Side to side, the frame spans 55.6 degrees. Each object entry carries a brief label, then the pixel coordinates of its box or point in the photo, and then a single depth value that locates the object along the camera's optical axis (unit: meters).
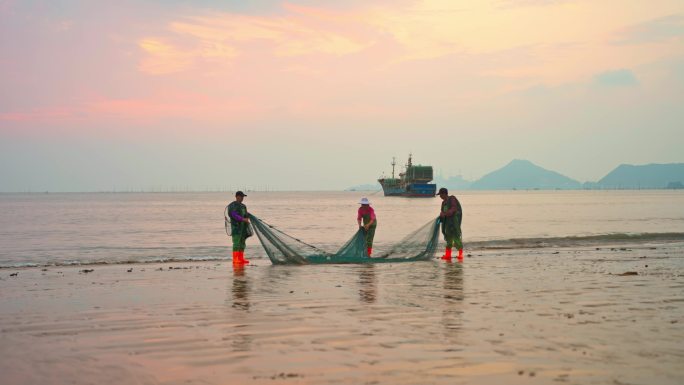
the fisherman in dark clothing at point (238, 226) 16.94
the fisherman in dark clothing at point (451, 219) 17.80
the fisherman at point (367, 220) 18.20
